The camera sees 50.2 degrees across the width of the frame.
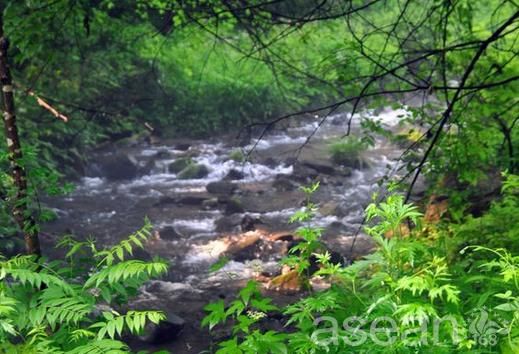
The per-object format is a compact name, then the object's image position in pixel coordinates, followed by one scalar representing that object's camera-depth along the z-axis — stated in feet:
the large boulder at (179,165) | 52.43
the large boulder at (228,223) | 38.88
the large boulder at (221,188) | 46.90
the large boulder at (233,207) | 42.24
